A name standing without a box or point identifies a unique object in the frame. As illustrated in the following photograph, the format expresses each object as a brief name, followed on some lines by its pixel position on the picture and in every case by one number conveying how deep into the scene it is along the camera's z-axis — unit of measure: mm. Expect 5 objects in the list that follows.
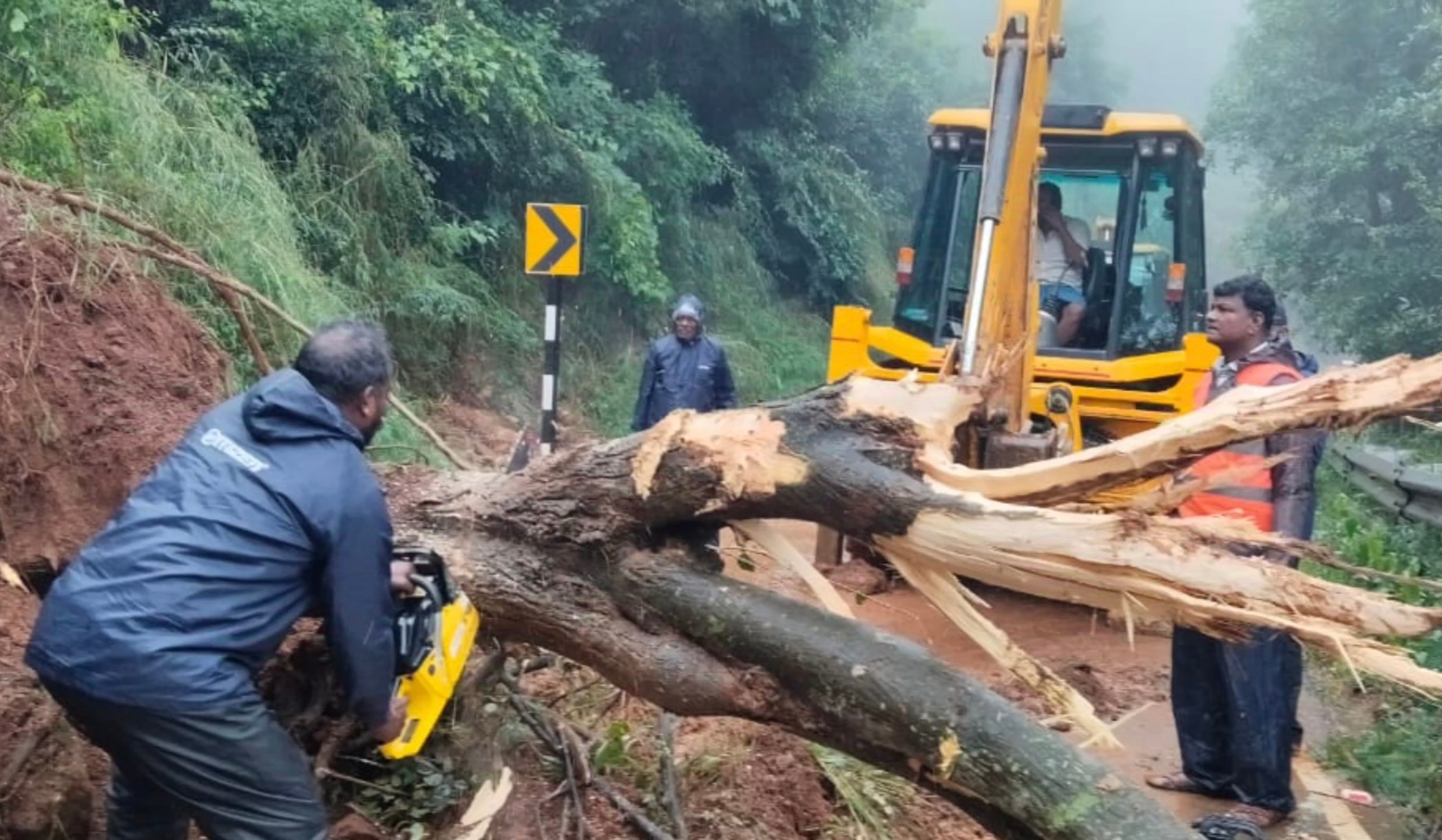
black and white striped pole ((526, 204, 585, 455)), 8492
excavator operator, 8203
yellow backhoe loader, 7801
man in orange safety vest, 4773
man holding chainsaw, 2934
